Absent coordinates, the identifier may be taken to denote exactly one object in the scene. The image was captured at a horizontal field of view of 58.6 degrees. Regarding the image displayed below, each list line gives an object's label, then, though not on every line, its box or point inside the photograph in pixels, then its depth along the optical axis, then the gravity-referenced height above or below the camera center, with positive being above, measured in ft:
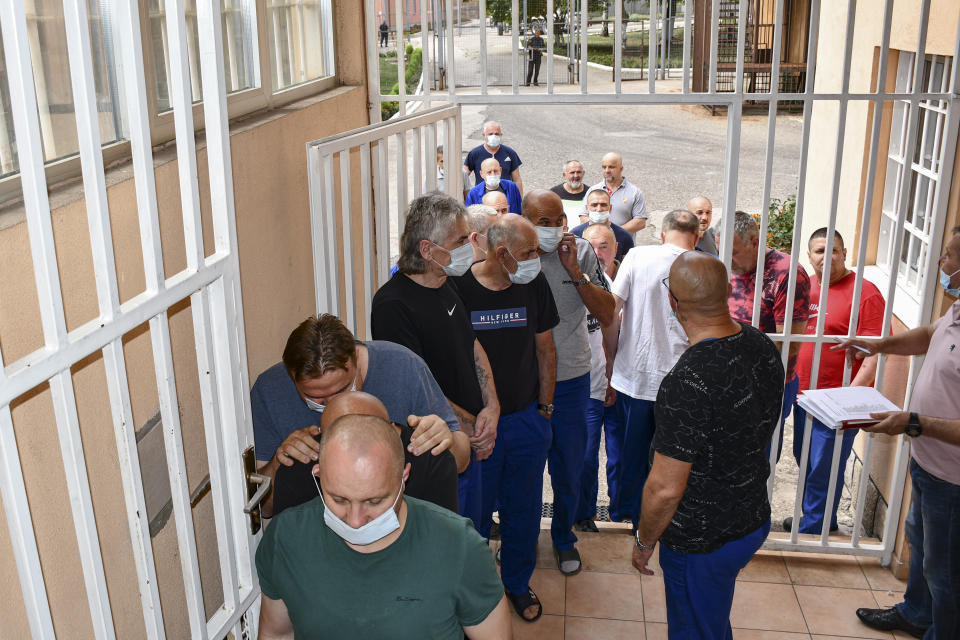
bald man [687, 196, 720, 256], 17.99 -3.78
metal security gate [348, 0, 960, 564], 11.95 -1.23
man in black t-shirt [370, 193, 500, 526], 10.14 -2.91
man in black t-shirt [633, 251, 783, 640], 8.63 -3.99
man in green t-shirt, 6.11 -3.59
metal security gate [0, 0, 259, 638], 4.81 -1.97
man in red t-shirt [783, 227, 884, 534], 14.46 -5.34
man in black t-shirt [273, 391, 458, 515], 7.69 -3.74
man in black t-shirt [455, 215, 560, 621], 11.66 -4.46
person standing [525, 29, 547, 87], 62.85 -0.63
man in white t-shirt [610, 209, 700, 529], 13.78 -4.54
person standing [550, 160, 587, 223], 24.31 -3.94
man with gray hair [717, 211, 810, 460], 14.46 -4.05
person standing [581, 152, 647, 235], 22.36 -3.92
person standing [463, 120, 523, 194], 26.16 -3.25
